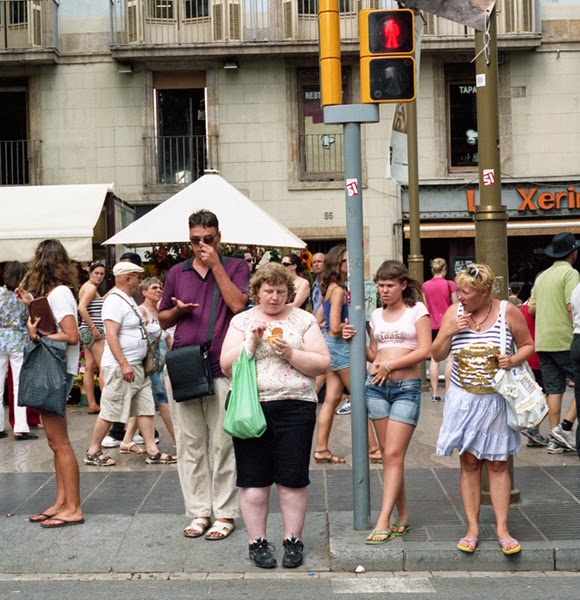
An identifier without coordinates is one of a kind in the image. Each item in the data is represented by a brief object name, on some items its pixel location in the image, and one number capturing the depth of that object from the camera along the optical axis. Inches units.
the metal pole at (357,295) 241.9
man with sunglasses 245.3
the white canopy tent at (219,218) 474.0
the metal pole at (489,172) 266.2
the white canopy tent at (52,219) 524.4
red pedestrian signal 238.2
